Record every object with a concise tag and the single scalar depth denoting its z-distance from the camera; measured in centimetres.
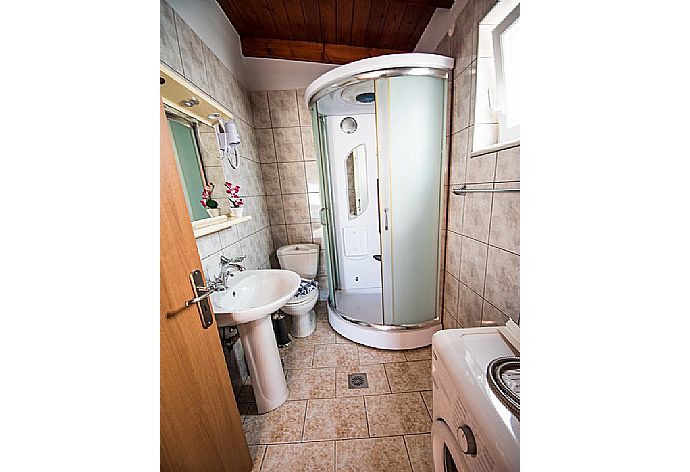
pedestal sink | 141
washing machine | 60
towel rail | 111
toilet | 211
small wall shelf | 133
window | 124
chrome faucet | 145
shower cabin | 164
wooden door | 76
